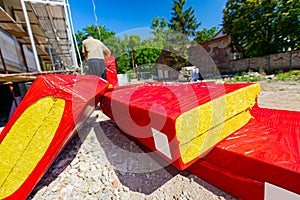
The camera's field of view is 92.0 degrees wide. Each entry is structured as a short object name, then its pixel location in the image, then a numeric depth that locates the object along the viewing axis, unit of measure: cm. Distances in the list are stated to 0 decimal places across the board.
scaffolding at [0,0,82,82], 301
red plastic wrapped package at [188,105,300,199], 71
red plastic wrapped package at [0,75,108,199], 79
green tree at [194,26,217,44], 1718
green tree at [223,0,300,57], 950
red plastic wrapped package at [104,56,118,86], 302
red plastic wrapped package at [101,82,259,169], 76
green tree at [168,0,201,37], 1753
